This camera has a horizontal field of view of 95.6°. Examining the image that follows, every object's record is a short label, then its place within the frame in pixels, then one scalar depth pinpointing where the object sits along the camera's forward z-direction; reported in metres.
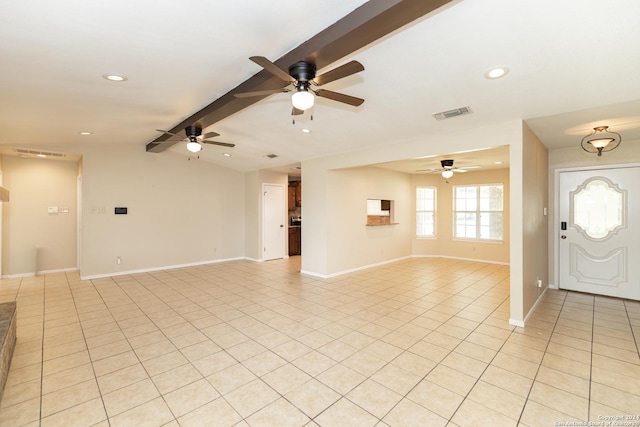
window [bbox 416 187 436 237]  8.48
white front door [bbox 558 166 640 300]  4.54
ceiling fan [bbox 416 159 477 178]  6.08
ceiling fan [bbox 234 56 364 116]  2.13
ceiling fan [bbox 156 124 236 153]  4.28
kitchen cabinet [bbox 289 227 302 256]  8.94
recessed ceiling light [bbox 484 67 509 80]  2.48
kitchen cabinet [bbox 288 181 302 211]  9.63
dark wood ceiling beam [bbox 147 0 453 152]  1.72
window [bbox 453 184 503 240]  7.49
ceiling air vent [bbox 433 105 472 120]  3.29
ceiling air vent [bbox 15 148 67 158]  5.55
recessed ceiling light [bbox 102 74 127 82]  2.70
